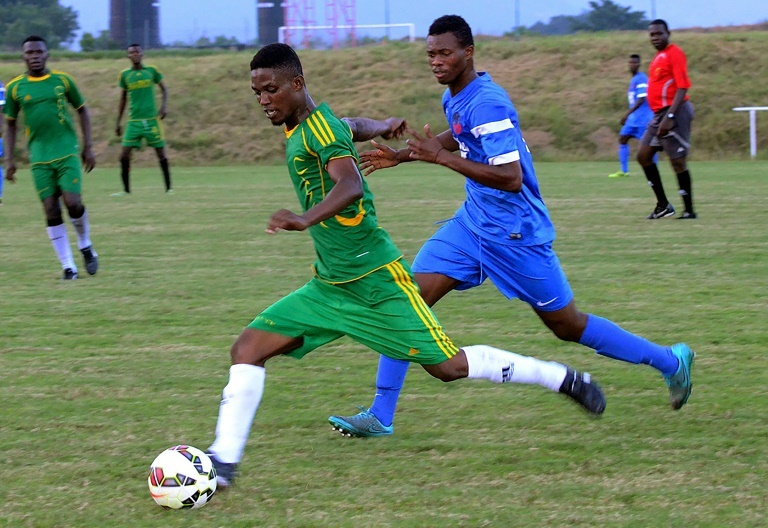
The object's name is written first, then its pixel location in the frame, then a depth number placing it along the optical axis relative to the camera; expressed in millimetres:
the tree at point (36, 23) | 54531
